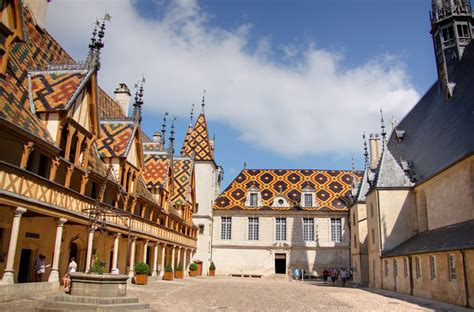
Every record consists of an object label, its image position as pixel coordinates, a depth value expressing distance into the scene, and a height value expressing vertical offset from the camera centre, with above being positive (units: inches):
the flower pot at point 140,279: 764.6 -51.7
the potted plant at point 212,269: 1424.7 -55.3
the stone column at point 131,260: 798.5 -19.2
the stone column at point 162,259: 1031.6 -19.9
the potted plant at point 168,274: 981.4 -52.7
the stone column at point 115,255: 717.9 -8.3
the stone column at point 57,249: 506.0 -1.1
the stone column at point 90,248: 581.6 +2.2
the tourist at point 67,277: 542.2 -37.2
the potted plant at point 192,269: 1289.4 -51.7
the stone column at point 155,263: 973.6 -27.7
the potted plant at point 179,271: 1113.0 -51.0
